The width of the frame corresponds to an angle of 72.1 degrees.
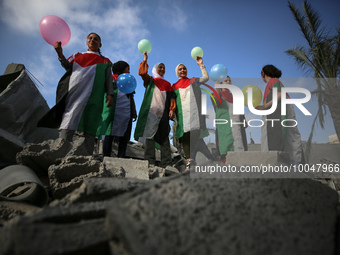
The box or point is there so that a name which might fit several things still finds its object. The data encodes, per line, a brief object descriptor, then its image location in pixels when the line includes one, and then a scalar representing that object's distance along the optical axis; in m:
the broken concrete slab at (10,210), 1.50
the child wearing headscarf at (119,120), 4.00
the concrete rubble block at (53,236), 0.76
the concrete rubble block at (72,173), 1.96
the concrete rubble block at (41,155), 2.33
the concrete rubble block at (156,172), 3.03
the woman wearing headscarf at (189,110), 4.36
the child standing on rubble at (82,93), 3.46
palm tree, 7.88
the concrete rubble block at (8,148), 2.73
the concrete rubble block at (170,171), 3.22
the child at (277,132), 3.67
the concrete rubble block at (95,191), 1.21
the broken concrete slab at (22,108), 3.75
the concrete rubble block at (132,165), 2.68
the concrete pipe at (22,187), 1.81
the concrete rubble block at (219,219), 0.76
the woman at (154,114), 4.20
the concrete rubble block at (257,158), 2.75
